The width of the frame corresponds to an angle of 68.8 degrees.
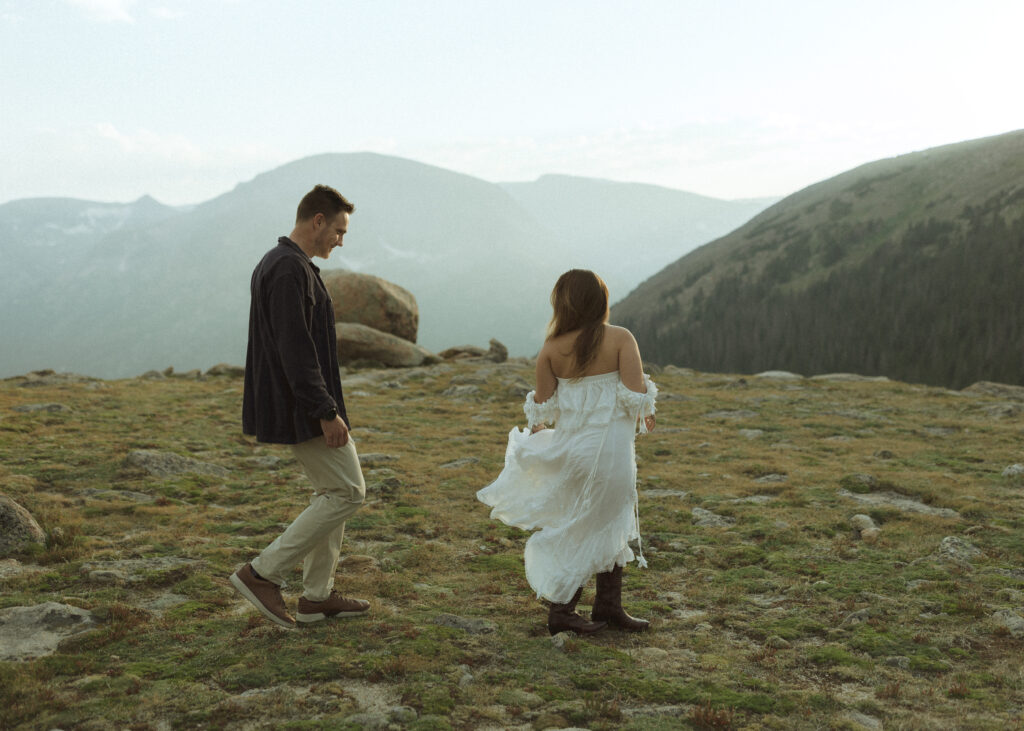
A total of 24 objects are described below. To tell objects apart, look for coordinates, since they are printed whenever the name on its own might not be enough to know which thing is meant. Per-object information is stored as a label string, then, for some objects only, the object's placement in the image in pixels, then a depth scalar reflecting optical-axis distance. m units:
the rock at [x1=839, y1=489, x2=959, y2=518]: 11.27
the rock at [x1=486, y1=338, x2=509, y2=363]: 36.03
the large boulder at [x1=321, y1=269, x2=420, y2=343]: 36.03
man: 5.77
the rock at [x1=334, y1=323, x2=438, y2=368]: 33.38
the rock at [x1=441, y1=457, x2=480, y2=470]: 14.73
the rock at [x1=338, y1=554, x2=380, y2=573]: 8.38
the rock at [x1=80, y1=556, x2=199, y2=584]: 7.52
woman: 6.39
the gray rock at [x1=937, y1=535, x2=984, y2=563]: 8.95
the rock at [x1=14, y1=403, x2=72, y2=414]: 18.59
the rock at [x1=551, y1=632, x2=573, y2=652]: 6.19
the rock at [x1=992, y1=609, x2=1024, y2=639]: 6.72
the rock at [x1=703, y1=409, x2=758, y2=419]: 22.38
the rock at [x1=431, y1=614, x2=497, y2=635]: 6.57
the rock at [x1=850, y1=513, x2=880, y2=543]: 9.94
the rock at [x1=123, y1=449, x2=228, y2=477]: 12.80
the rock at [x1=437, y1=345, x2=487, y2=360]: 37.62
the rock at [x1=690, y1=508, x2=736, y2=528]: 10.83
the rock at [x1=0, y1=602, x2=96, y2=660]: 5.82
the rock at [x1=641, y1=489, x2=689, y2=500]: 12.58
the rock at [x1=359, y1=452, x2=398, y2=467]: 14.52
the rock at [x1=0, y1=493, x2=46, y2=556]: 8.28
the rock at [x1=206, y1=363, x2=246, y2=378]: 32.84
